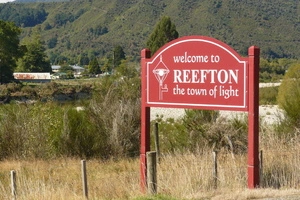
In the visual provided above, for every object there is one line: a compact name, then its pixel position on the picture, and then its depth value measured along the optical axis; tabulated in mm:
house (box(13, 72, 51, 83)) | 90250
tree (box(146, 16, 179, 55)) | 83312
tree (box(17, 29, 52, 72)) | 103562
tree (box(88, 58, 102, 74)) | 105562
